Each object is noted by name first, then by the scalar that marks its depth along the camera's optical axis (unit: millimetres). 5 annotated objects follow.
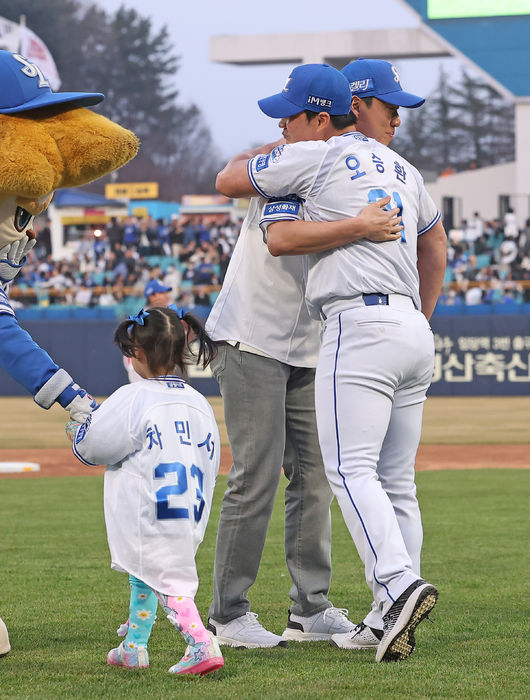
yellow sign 88500
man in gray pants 7664
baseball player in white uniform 6805
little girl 6379
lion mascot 6512
